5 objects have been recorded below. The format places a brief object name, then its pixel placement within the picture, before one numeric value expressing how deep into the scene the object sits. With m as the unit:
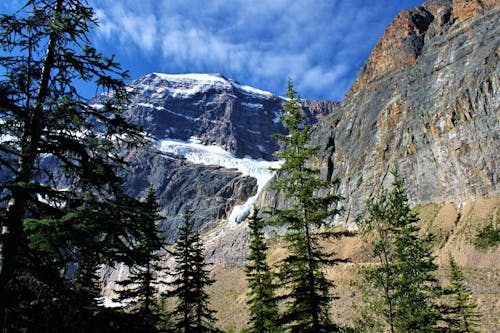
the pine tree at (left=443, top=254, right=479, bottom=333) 25.04
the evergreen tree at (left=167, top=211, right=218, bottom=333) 16.92
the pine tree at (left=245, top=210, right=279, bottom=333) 19.12
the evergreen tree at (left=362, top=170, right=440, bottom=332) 13.90
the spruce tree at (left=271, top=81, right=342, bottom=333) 12.05
